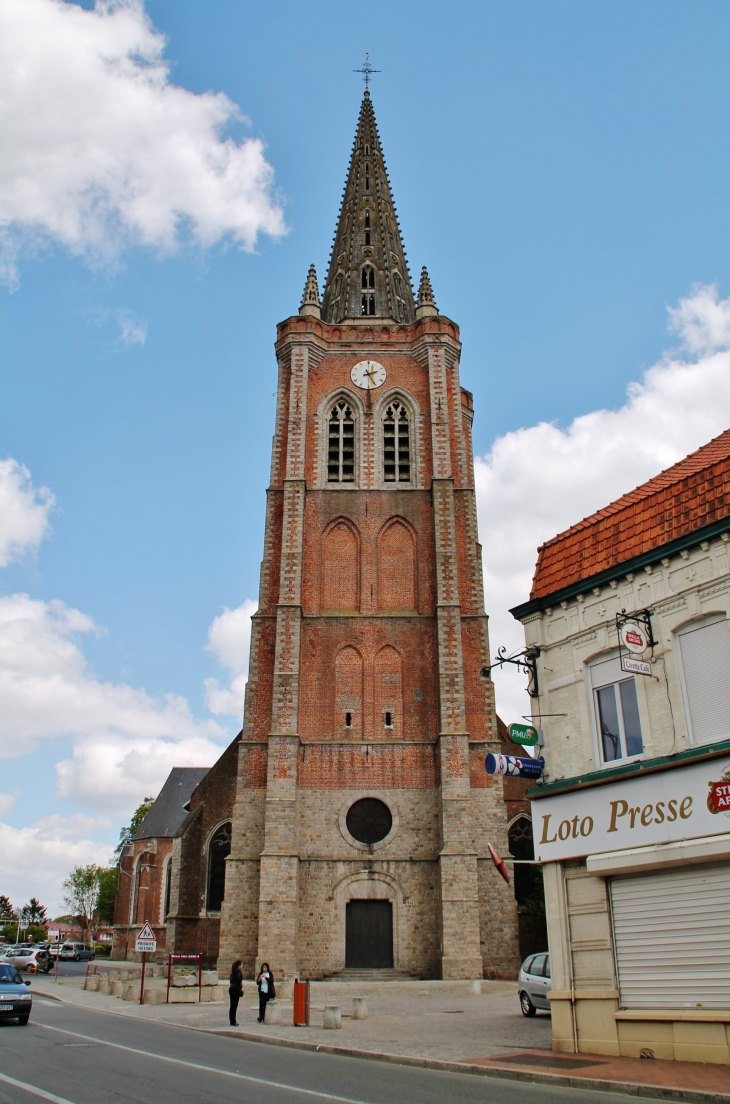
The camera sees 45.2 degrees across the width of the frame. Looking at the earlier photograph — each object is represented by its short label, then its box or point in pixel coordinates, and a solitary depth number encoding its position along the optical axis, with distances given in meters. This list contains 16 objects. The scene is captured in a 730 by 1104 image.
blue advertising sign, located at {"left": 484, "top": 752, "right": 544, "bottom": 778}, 12.72
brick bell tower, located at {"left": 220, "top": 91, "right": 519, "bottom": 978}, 26.78
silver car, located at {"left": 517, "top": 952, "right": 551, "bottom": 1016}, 16.34
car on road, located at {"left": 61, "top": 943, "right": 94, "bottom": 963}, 57.84
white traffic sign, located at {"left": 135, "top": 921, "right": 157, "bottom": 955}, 19.88
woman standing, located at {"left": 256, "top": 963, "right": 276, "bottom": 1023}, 16.19
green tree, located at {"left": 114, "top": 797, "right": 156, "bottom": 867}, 62.75
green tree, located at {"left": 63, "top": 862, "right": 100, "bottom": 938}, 96.38
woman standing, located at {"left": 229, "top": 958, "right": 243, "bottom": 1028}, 15.66
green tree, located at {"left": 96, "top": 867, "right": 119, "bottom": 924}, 77.62
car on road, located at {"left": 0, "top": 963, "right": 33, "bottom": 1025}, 15.31
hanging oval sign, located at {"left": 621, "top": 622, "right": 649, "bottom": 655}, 11.39
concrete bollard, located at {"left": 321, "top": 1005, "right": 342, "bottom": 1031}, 14.63
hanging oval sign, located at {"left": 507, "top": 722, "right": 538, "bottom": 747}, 12.82
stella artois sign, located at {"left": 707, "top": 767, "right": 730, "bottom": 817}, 10.09
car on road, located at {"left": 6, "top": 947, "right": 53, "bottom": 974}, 38.28
